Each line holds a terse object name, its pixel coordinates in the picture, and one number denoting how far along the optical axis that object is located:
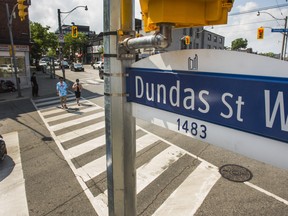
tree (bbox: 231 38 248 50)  102.44
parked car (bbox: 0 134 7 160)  7.81
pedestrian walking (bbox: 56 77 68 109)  14.69
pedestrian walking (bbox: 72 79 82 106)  15.67
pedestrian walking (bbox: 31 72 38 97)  19.47
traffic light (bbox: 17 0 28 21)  13.13
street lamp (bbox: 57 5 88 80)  24.28
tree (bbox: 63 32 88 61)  71.72
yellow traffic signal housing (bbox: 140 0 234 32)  1.57
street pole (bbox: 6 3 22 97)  18.86
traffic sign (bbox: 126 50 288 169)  1.41
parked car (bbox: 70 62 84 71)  42.72
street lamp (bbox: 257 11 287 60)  32.51
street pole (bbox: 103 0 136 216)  2.09
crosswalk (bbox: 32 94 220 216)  5.56
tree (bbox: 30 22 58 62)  44.47
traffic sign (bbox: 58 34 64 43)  24.38
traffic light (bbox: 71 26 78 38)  24.80
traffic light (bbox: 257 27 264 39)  26.02
